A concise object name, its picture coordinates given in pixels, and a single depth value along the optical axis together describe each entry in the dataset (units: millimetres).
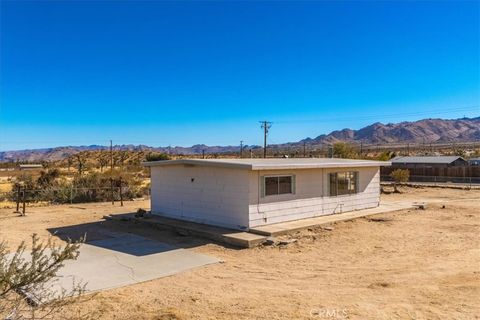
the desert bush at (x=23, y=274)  4215
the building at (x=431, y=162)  38941
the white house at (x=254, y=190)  12695
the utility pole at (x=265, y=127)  53700
